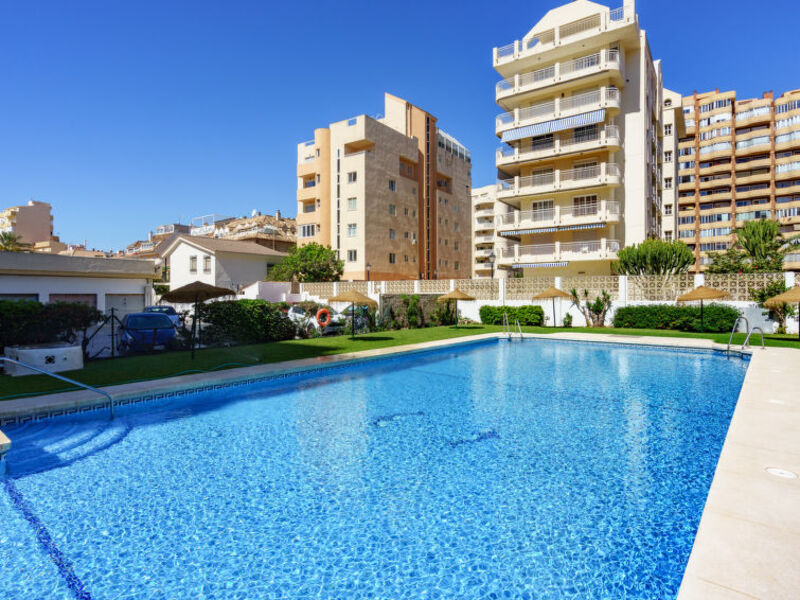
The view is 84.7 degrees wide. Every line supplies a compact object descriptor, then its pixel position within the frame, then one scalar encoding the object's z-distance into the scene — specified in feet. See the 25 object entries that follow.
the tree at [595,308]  77.25
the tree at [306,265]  120.47
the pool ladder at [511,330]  67.86
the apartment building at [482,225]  218.79
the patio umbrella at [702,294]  62.69
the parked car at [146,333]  45.96
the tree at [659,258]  77.00
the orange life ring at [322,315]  60.80
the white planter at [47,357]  33.06
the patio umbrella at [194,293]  42.80
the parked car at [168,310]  73.82
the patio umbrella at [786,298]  52.01
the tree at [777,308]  62.13
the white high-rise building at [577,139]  99.14
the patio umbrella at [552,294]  77.51
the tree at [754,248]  107.58
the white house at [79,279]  63.36
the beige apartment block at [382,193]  138.41
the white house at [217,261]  116.98
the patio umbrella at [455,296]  80.41
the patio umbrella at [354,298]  59.72
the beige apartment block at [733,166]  185.47
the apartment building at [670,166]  151.64
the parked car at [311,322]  62.03
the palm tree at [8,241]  179.09
